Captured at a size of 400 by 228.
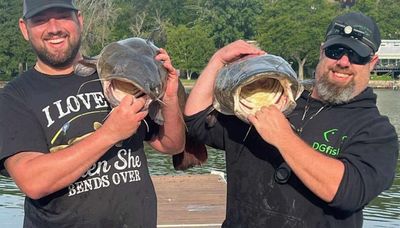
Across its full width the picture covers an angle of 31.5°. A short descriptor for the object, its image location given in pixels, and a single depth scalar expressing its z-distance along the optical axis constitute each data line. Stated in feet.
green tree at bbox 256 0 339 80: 221.66
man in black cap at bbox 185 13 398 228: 10.63
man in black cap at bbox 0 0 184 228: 11.17
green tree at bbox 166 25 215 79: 214.69
